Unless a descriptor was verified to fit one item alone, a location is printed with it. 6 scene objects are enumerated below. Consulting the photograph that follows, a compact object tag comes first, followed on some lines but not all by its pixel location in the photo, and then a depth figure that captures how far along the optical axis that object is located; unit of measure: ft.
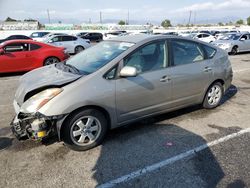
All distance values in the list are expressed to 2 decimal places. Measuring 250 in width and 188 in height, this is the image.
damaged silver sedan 8.41
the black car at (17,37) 49.01
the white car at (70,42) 43.26
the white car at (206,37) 55.95
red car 22.88
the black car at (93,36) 72.54
